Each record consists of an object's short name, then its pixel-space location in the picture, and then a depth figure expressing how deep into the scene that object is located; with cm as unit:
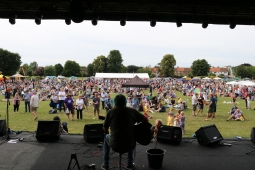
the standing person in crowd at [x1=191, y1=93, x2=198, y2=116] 1542
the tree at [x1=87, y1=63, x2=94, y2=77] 11958
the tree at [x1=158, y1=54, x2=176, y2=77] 9379
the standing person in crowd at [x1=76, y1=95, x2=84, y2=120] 1316
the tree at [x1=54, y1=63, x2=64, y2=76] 12850
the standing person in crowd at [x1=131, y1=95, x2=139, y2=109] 1557
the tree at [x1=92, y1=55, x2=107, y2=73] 9969
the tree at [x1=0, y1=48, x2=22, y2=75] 6844
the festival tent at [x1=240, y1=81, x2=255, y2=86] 2723
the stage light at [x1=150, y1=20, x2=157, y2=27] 778
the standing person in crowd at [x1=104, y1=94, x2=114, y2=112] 1462
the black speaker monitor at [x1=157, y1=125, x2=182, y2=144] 686
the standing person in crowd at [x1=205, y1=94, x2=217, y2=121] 1349
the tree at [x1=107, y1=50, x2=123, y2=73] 9781
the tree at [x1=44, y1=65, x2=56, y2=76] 11381
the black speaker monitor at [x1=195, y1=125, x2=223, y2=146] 664
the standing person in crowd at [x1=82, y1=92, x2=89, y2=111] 1741
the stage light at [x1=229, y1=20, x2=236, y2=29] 780
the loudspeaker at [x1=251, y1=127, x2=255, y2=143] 703
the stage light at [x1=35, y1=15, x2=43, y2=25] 760
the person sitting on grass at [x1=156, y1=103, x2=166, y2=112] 1731
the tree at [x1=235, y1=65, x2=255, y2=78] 10088
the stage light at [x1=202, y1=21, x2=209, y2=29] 781
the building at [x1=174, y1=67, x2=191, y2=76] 14552
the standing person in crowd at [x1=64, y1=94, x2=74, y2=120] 1283
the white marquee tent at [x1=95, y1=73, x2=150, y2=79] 4175
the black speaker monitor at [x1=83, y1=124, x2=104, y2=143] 701
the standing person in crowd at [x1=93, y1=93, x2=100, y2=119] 1366
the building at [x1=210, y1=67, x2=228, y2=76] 14812
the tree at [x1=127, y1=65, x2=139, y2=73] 11831
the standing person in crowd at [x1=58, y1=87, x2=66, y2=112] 1599
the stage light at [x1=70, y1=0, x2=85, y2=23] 625
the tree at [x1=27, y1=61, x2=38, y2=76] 11025
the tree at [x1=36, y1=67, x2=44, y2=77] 11562
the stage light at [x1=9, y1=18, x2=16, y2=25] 767
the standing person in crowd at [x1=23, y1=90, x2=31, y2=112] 1546
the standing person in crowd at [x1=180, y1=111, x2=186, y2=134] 998
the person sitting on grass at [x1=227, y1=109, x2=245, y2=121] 1360
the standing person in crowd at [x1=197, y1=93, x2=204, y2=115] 1516
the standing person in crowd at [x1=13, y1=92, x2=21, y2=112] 1515
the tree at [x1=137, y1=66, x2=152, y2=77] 11109
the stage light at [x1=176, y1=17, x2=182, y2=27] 777
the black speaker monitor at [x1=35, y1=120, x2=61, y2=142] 704
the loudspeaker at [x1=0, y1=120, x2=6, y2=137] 746
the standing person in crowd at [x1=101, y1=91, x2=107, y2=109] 1793
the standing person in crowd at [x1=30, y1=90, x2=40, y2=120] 1291
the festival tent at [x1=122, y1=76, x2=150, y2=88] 2062
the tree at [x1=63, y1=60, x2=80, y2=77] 11503
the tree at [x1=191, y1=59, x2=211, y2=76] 10169
